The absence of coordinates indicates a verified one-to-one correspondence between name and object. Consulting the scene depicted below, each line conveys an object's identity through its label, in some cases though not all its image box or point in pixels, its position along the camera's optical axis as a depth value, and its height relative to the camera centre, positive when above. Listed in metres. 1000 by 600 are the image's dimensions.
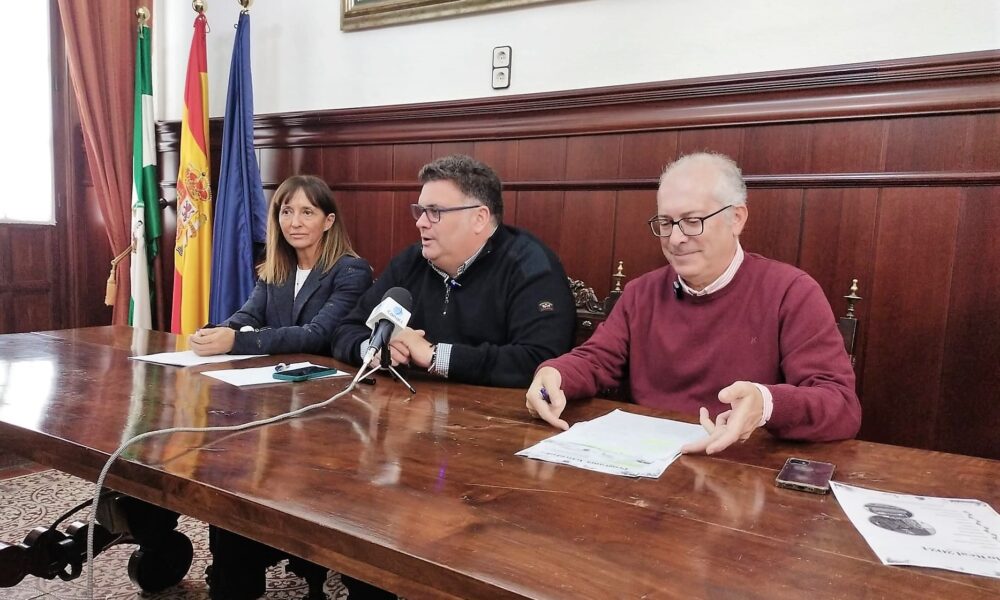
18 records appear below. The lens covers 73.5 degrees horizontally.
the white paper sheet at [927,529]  0.70 -0.34
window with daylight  3.20 +0.39
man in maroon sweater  1.41 -0.22
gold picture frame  2.58 +0.82
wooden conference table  0.67 -0.36
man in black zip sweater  1.83 -0.18
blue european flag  3.07 +0.03
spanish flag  3.21 -0.02
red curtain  3.28 +0.52
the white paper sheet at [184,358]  1.71 -0.41
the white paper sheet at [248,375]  1.51 -0.39
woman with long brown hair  2.31 -0.20
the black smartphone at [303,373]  1.56 -0.39
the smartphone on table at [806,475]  0.90 -0.34
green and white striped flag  3.39 +0.05
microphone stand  1.53 -0.34
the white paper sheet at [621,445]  1.00 -0.36
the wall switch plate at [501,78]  2.54 +0.53
